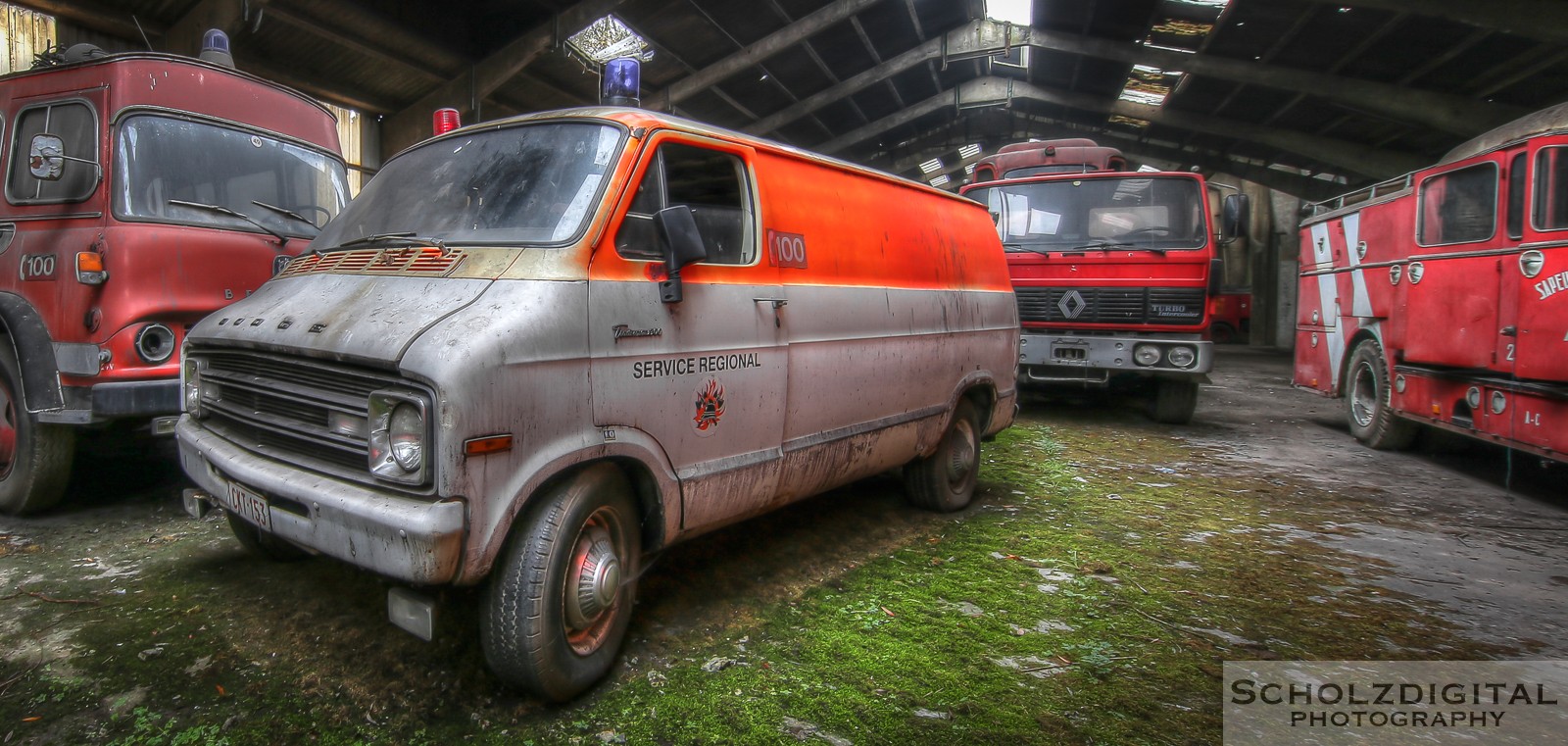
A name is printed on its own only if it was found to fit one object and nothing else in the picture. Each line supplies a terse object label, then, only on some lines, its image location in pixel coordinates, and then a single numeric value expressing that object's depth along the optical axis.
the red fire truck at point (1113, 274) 8.06
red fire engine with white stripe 5.32
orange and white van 2.34
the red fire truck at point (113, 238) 4.23
